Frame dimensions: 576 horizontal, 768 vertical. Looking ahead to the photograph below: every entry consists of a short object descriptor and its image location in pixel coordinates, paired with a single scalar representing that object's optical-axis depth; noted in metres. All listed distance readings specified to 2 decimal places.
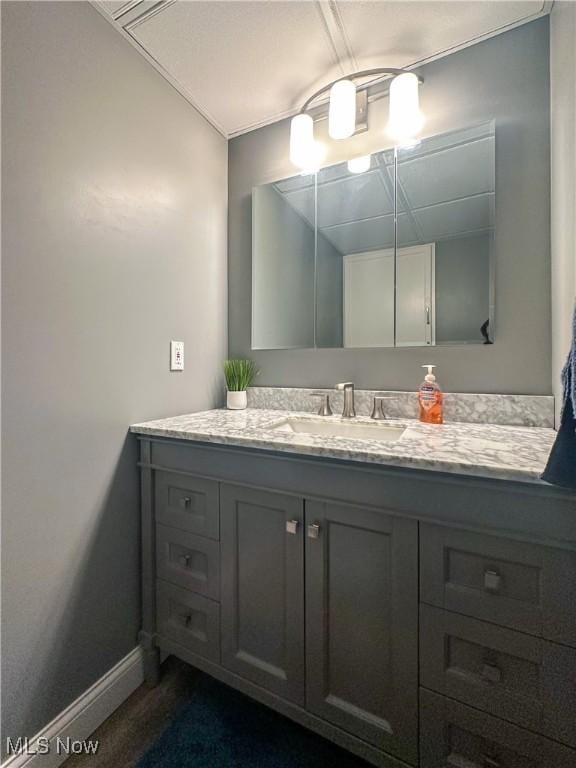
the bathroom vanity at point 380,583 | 0.66
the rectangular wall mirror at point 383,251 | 1.19
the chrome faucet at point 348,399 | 1.30
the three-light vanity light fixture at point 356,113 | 1.21
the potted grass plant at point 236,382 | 1.51
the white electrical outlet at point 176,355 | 1.31
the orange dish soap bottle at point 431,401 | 1.17
